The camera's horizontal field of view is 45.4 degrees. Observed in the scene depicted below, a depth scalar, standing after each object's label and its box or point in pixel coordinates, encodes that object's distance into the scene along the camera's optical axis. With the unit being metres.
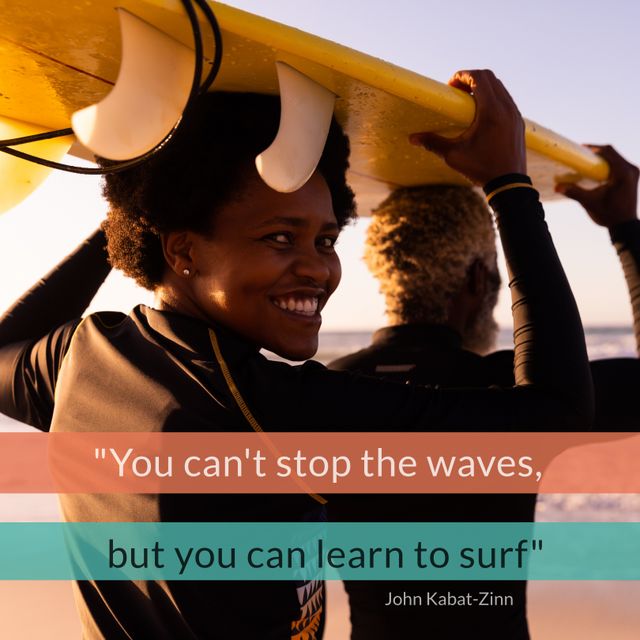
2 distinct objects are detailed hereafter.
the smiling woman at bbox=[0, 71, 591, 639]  1.37
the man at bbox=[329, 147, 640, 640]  2.01
